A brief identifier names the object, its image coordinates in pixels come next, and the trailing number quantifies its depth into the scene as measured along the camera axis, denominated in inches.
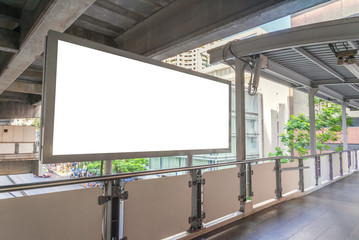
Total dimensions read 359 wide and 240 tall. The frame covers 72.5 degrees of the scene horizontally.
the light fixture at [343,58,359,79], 148.4
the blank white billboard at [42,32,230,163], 82.9
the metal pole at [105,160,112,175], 100.0
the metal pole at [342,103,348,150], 351.7
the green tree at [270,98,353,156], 404.2
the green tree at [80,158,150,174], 505.6
